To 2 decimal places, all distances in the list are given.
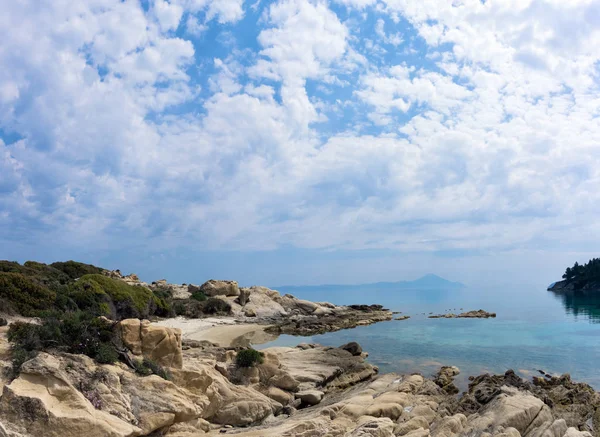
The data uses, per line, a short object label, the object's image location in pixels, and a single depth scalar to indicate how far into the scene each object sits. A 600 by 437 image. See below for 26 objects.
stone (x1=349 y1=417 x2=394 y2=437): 13.55
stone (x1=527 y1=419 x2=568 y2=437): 15.46
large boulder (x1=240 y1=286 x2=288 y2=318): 65.35
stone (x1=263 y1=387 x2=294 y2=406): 22.88
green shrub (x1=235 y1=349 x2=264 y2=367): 24.30
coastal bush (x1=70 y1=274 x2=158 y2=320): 38.19
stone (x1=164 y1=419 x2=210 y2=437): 15.09
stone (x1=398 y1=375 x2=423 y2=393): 23.99
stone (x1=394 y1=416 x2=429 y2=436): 16.20
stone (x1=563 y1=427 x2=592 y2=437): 15.00
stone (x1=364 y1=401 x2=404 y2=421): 18.11
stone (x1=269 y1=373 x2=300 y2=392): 24.55
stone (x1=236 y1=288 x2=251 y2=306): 68.12
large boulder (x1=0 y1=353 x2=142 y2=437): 11.59
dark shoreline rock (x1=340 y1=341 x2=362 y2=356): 37.09
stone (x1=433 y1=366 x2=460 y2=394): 25.91
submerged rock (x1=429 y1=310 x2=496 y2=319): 76.50
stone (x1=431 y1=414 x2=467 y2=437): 16.08
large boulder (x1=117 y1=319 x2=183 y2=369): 18.11
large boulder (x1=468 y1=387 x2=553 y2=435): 16.30
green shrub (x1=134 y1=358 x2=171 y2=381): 16.36
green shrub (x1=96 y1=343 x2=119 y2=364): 15.60
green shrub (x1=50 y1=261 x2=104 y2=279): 61.16
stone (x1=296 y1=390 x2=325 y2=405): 23.56
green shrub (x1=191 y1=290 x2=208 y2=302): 64.56
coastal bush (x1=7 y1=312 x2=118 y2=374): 14.76
